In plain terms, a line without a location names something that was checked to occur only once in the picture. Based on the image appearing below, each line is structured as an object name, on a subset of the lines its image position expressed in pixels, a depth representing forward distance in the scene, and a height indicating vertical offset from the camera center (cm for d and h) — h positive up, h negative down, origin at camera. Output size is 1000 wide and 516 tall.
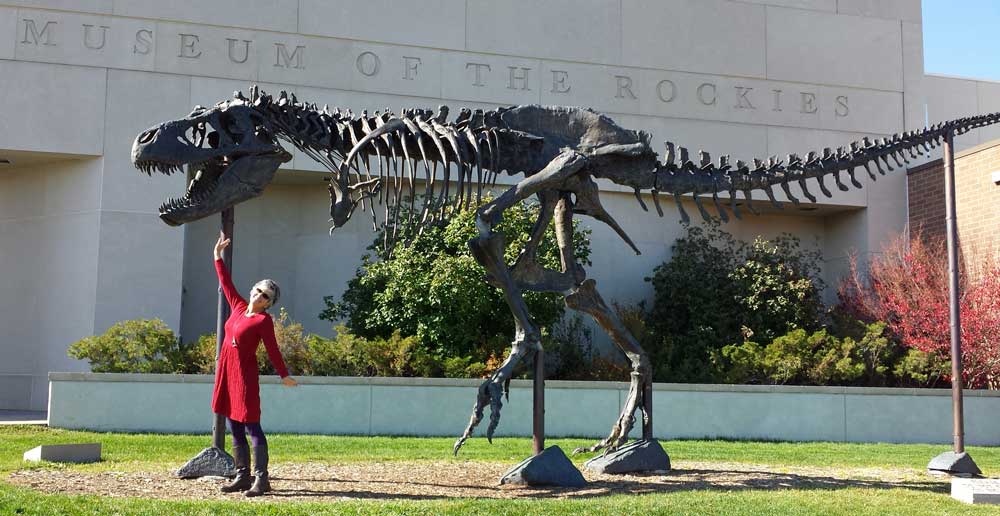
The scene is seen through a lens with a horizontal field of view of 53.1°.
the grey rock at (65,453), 1085 -123
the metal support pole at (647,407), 1077 -60
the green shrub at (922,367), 1950 -21
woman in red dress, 809 -25
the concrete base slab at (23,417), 1716 -145
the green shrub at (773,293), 2159 +131
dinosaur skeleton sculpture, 913 +188
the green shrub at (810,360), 1895 -11
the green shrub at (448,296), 1861 +98
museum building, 2011 +553
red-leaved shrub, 1914 +106
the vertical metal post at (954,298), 1138 +68
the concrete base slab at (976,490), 906 -122
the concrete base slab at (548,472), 934 -114
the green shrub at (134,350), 1691 -14
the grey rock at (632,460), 1048 -115
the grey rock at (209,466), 951 -116
